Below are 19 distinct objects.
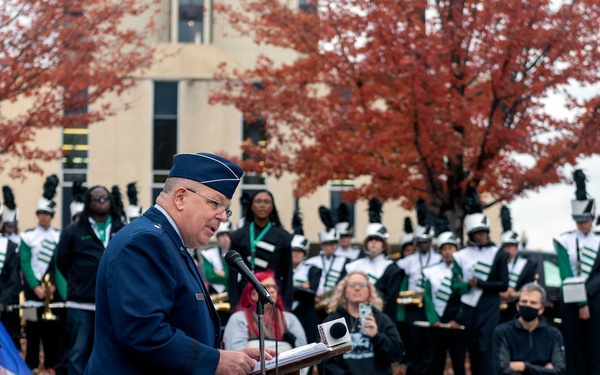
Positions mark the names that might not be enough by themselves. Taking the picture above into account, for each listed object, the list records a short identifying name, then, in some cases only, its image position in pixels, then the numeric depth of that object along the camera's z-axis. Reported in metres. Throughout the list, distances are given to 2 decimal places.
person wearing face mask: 11.21
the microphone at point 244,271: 5.34
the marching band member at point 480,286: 14.05
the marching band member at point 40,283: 15.52
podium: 5.36
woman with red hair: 10.52
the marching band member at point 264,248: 11.86
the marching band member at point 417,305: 16.62
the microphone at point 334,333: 5.91
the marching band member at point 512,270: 16.11
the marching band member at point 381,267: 15.80
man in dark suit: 4.89
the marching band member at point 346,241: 18.61
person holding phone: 10.56
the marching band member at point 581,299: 13.31
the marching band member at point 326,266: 16.62
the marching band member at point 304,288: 15.89
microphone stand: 5.18
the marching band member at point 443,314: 14.92
